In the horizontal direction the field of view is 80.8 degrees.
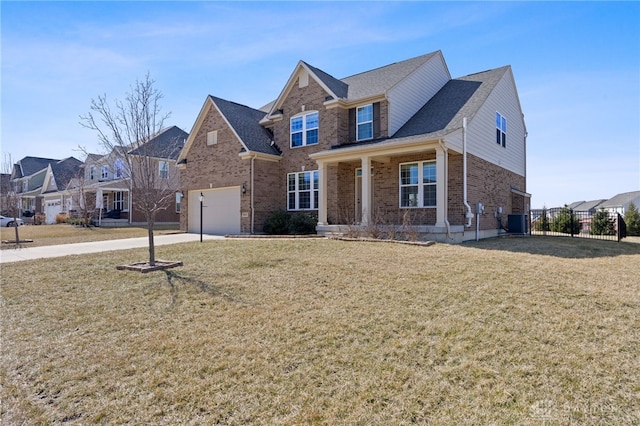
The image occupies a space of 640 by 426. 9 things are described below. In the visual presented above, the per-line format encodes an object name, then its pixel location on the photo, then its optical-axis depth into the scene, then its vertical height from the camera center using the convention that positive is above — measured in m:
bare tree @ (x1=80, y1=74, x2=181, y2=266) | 9.06 +1.70
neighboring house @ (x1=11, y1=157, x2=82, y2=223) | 39.62 +4.10
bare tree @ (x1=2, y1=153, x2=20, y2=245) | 18.50 +0.89
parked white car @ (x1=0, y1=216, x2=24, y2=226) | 35.69 -0.40
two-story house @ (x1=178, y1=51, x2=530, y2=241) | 14.01 +2.62
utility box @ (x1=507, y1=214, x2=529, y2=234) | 16.70 -0.46
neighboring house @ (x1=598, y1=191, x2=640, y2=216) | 50.62 +1.73
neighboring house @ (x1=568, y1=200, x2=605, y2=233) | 20.73 -0.30
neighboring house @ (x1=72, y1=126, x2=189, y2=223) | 30.75 +1.74
